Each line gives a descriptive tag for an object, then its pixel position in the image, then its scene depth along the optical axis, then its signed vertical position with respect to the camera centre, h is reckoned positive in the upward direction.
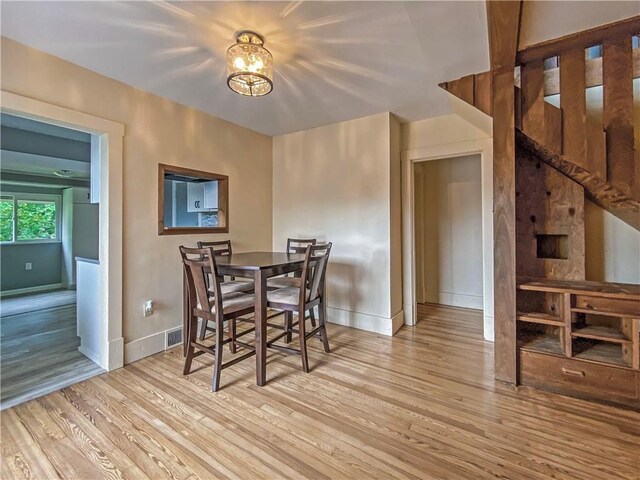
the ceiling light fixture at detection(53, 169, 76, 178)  5.17 +1.24
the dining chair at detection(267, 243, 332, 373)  2.36 -0.47
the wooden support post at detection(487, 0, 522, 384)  2.12 +0.16
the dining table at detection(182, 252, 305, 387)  2.16 -0.25
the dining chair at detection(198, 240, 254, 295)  2.81 -0.41
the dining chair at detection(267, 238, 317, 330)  2.87 -0.39
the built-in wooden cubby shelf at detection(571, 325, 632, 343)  1.89 -0.63
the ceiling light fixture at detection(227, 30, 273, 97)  1.84 +1.14
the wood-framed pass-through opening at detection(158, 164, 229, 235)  2.92 +0.56
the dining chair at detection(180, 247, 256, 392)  2.10 -0.48
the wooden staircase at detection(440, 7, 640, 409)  1.88 +0.34
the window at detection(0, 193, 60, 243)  5.55 +0.48
